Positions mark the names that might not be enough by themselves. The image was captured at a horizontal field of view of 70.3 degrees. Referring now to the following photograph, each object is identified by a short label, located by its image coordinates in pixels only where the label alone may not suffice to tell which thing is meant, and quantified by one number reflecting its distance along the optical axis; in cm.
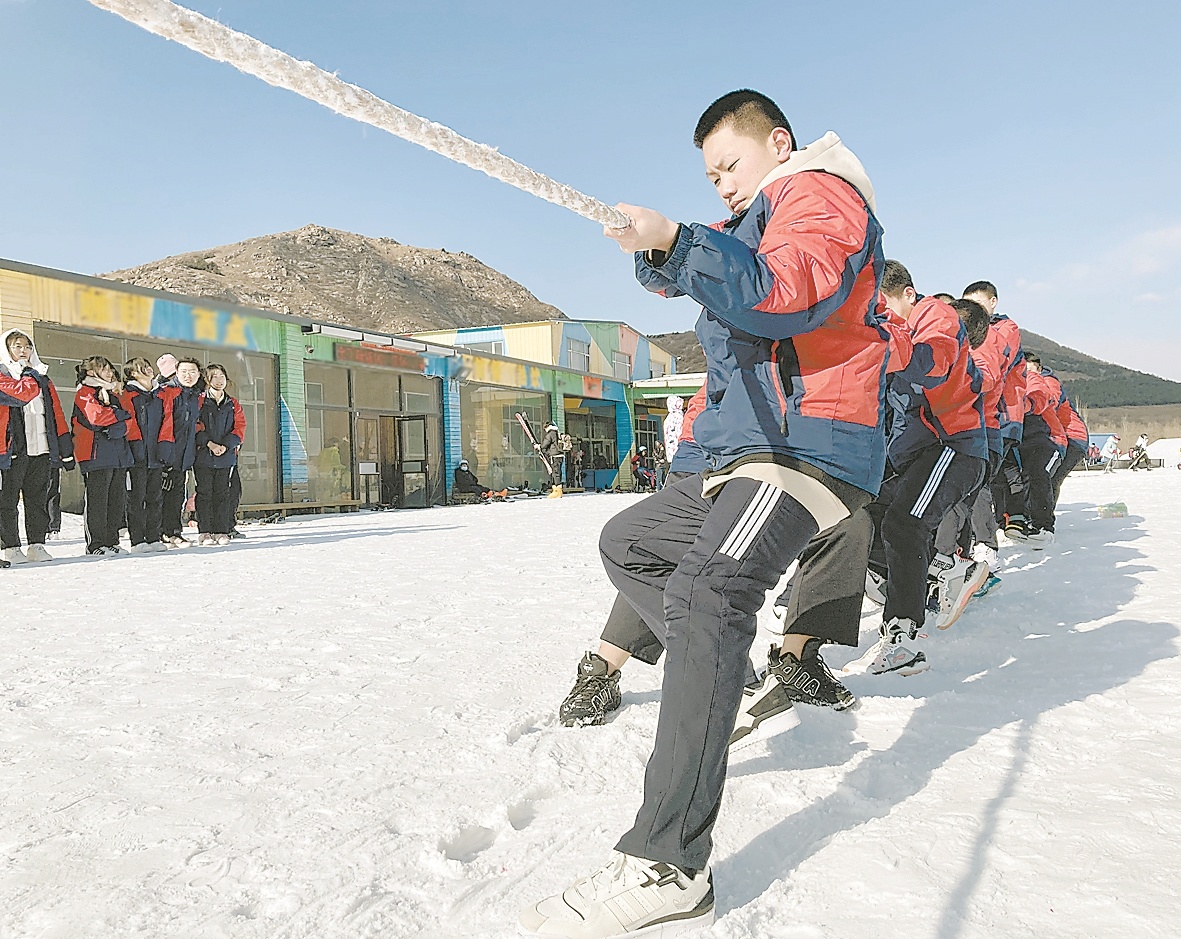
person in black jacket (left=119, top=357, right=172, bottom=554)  814
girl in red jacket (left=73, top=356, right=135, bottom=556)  778
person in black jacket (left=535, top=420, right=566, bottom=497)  2322
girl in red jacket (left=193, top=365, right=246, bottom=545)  862
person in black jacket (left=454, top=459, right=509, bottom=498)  2075
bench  1456
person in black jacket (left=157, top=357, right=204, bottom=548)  838
